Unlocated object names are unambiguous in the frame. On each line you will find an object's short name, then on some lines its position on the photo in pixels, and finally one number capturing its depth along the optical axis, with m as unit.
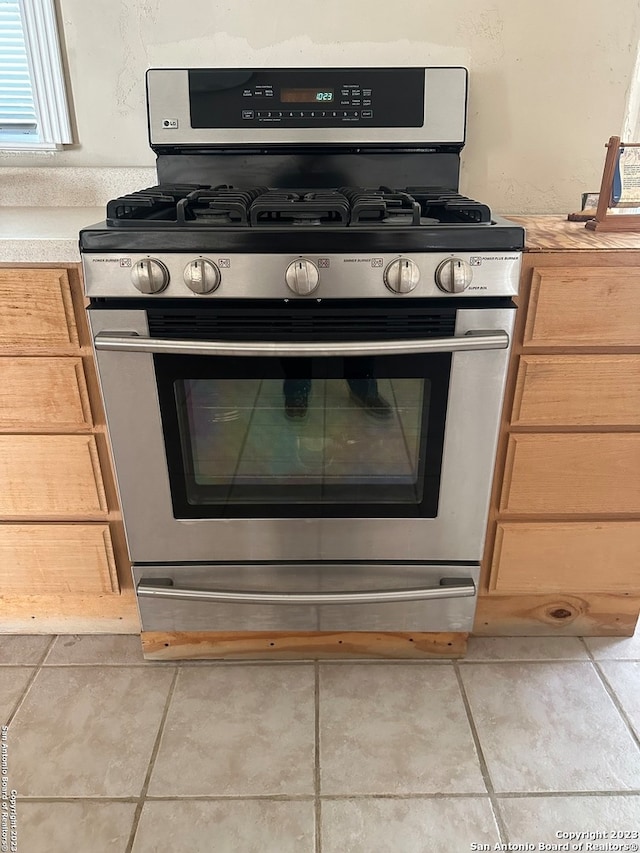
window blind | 1.48
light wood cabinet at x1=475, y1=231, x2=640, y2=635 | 1.11
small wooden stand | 1.23
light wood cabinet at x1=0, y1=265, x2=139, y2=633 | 1.12
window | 1.46
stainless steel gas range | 1.01
